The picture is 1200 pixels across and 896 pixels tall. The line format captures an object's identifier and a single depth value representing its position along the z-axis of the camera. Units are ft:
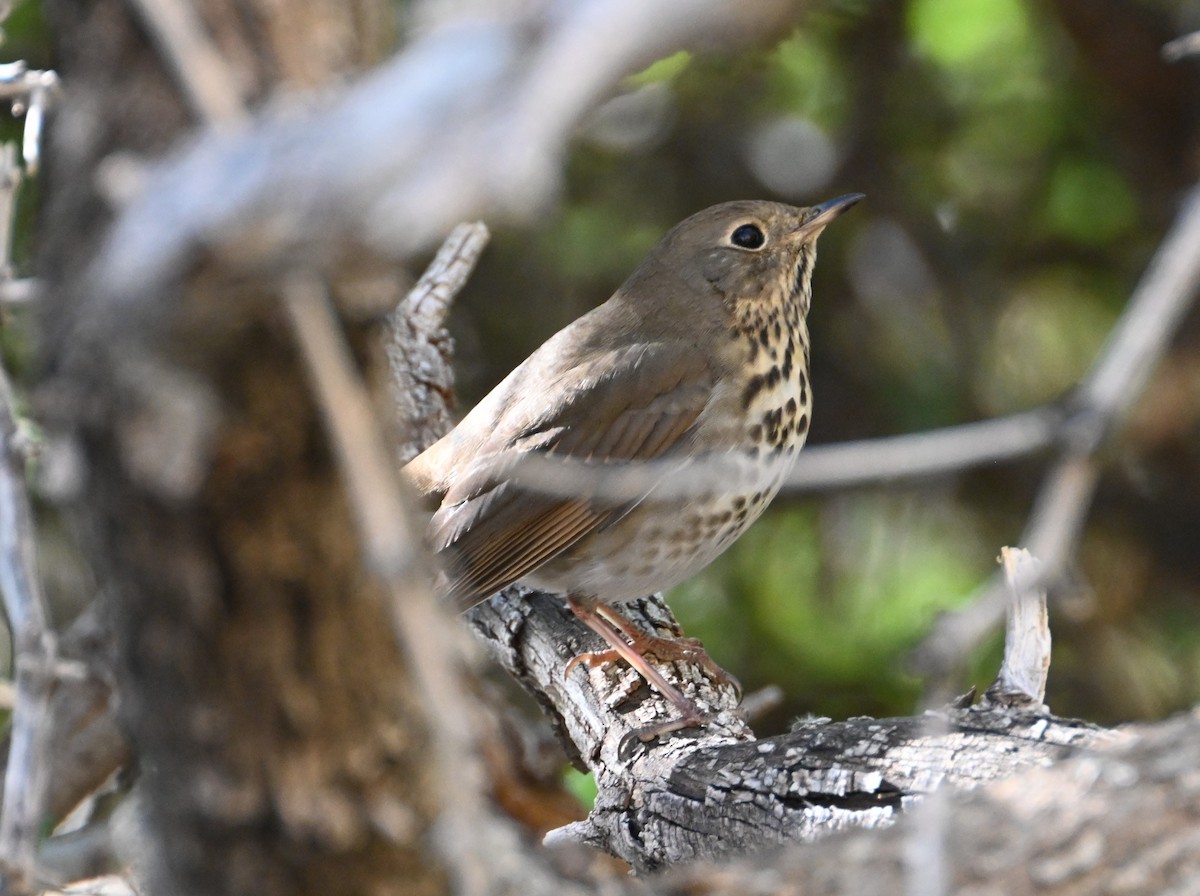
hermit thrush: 21.67
